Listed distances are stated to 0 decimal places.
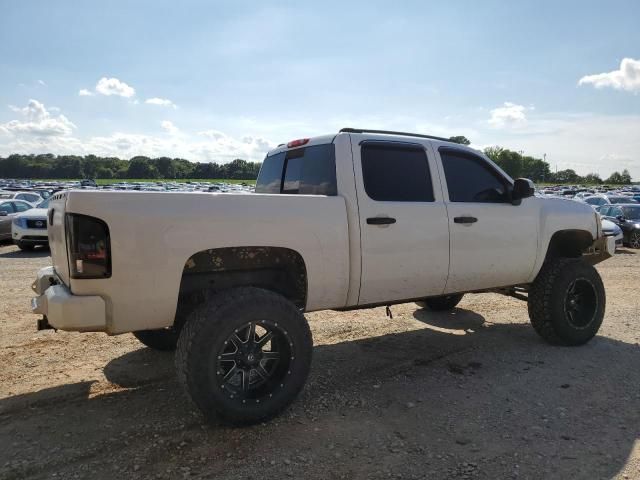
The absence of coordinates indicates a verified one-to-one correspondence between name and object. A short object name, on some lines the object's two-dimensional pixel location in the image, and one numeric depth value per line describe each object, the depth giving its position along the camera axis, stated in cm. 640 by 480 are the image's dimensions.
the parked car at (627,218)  1550
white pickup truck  297
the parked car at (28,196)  2001
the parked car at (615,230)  1075
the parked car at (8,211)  1469
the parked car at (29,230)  1303
